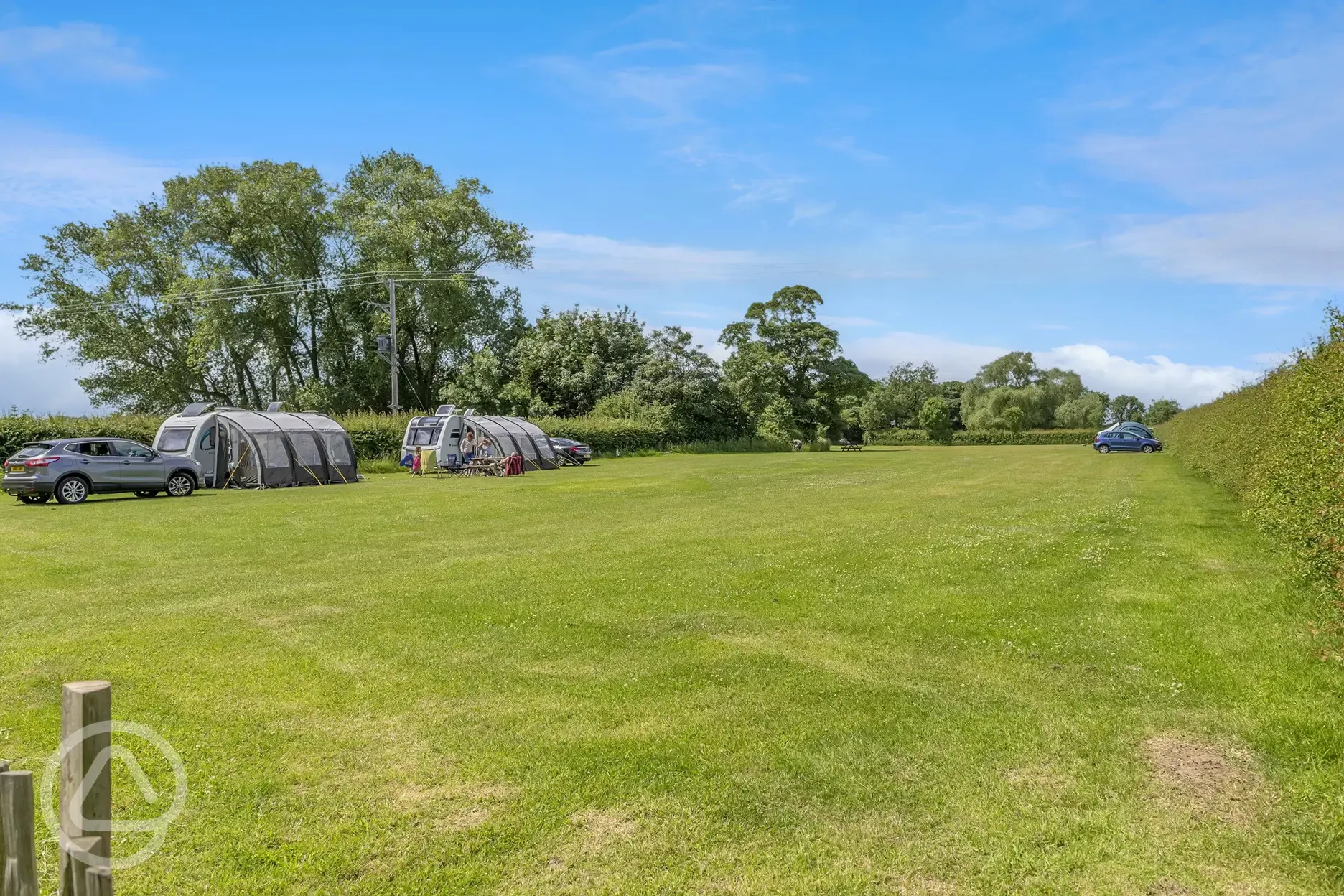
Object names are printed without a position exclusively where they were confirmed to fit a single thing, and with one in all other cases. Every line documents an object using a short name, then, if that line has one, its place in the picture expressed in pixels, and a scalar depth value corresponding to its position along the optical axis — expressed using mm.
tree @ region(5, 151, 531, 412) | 48062
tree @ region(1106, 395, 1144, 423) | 109375
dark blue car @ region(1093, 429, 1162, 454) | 45750
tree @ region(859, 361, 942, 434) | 79750
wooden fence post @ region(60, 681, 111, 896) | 2443
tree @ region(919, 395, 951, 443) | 80062
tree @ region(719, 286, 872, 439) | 58750
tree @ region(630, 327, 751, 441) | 52156
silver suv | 18703
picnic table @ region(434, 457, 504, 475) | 30672
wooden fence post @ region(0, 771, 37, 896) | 2322
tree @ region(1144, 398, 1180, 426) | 86312
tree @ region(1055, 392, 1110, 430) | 87062
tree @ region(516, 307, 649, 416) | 52688
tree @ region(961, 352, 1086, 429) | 87250
